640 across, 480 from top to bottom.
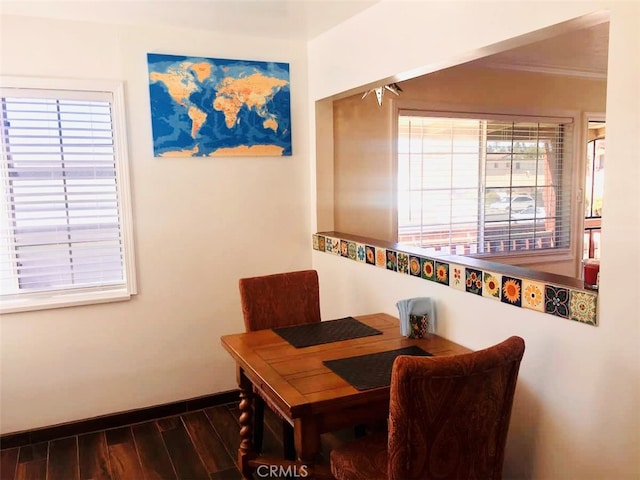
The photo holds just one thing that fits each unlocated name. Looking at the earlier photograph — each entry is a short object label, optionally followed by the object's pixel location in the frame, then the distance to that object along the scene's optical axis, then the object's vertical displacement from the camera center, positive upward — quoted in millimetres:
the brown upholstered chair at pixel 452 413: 1481 -669
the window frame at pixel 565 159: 3830 +215
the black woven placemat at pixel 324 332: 2375 -684
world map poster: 3051 +496
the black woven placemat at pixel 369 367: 1875 -690
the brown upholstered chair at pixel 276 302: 2729 -602
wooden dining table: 1785 -698
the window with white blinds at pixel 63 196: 2799 -20
